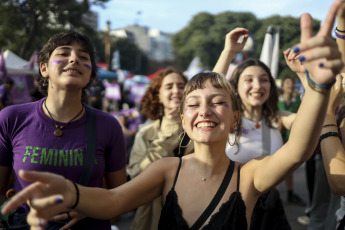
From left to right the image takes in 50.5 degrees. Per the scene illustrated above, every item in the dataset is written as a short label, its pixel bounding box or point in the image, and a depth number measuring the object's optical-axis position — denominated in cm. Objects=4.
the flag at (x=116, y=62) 2273
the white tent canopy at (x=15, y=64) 668
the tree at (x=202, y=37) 5472
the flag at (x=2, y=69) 586
